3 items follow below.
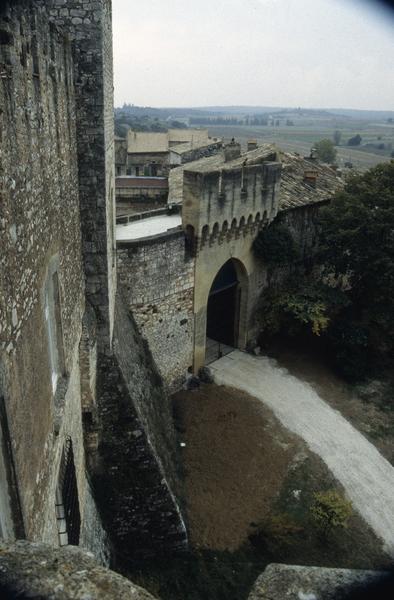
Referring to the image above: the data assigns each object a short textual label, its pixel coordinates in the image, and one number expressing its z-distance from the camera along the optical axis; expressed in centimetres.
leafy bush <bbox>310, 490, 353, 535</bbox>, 1105
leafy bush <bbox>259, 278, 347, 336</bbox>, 1739
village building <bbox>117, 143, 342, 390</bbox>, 1424
